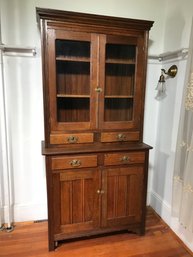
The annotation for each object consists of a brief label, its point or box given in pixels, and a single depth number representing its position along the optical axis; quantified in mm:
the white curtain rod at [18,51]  1884
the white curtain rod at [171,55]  1850
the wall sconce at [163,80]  2014
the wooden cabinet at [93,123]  1633
